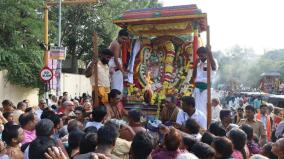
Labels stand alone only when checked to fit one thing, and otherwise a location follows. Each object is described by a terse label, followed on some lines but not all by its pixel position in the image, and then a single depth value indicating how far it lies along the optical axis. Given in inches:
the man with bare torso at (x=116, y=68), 354.6
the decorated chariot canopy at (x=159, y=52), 365.1
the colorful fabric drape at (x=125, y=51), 379.9
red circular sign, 564.7
